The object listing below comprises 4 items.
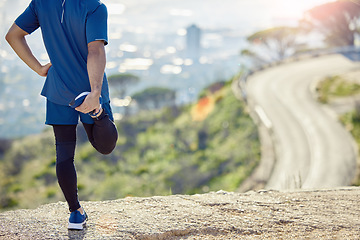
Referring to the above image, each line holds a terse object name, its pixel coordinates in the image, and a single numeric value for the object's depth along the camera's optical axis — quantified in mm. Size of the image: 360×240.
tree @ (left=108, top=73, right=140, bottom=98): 39438
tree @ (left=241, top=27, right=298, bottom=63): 39156
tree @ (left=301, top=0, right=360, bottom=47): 37209
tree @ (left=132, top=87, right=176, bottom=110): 42603
